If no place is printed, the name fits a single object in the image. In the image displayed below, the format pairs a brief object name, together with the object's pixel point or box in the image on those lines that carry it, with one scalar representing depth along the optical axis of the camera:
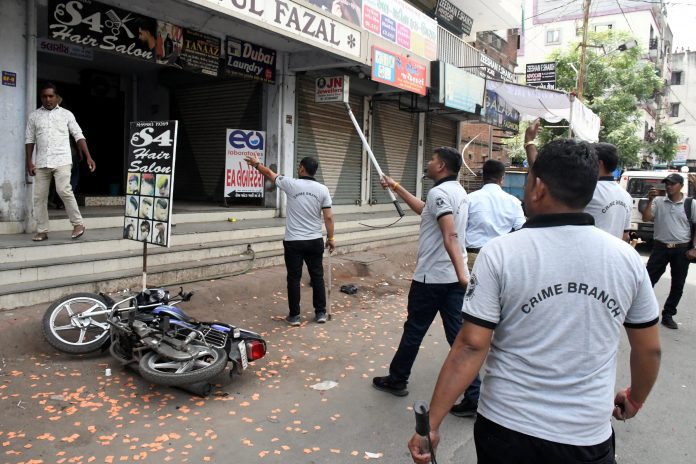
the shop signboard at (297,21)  7.67
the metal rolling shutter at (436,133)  17.25
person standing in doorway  6.14
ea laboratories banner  10.54
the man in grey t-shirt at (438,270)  4.09
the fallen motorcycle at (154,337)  4.15
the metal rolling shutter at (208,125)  11.57
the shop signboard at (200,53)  9.31
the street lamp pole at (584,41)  17.28
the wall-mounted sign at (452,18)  17.38
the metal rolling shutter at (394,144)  14.71
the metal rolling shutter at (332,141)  11.82
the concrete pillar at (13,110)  6.70
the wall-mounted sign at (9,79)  6.67
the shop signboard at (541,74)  19.69
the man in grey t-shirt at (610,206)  4.75
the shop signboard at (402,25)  11.66
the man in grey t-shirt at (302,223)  6.23
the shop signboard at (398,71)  11.04
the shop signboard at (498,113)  16.12
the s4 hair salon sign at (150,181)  5.48
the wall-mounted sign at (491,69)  18.12
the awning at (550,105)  11.24
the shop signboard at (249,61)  10.06
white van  14.44
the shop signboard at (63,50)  9.96
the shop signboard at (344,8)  10.01
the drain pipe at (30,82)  6.88
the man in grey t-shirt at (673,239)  6.89
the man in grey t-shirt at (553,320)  1.76
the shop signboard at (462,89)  13.66
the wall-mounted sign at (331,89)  11.23
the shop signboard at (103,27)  7.46
